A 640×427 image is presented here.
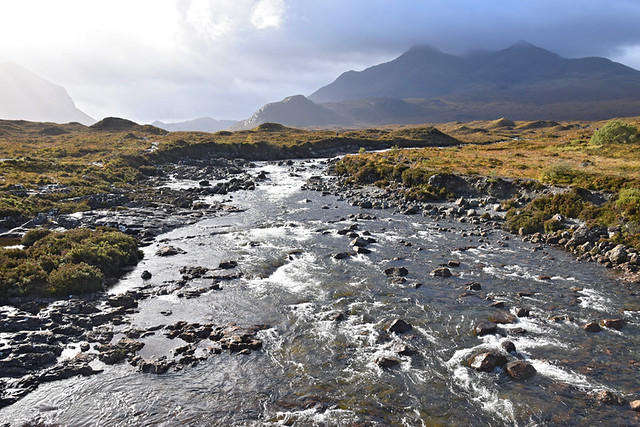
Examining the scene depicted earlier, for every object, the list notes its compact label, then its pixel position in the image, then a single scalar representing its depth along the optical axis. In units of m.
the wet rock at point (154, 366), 14.36
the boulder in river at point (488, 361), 13.89
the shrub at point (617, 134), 57.25
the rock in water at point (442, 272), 22.62
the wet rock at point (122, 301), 19.42
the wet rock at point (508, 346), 14.89
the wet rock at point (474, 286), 20.72
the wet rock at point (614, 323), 16.22
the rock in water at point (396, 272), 23.02
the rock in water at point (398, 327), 16.64
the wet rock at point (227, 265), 25.20
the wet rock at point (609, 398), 12.02
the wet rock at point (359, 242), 28.66
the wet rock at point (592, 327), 16.02
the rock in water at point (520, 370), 13.42
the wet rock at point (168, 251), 27.67
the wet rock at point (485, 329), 16.23
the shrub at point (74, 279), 19.75
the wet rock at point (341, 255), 26.34
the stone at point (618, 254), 22.58
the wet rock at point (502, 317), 17.25
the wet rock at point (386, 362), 14.37
